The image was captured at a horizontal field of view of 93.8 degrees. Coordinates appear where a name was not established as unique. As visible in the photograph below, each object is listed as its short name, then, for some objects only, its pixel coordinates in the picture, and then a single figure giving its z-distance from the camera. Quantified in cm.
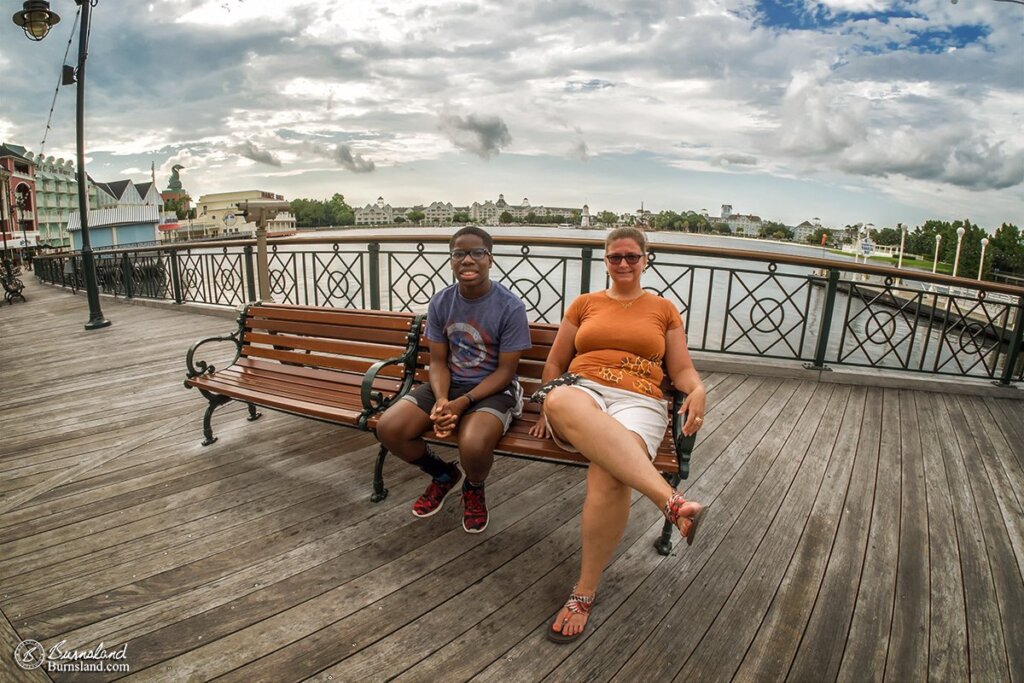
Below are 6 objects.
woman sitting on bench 171
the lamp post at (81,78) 678
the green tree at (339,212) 4381
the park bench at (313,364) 262
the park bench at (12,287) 1262
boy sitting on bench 222
